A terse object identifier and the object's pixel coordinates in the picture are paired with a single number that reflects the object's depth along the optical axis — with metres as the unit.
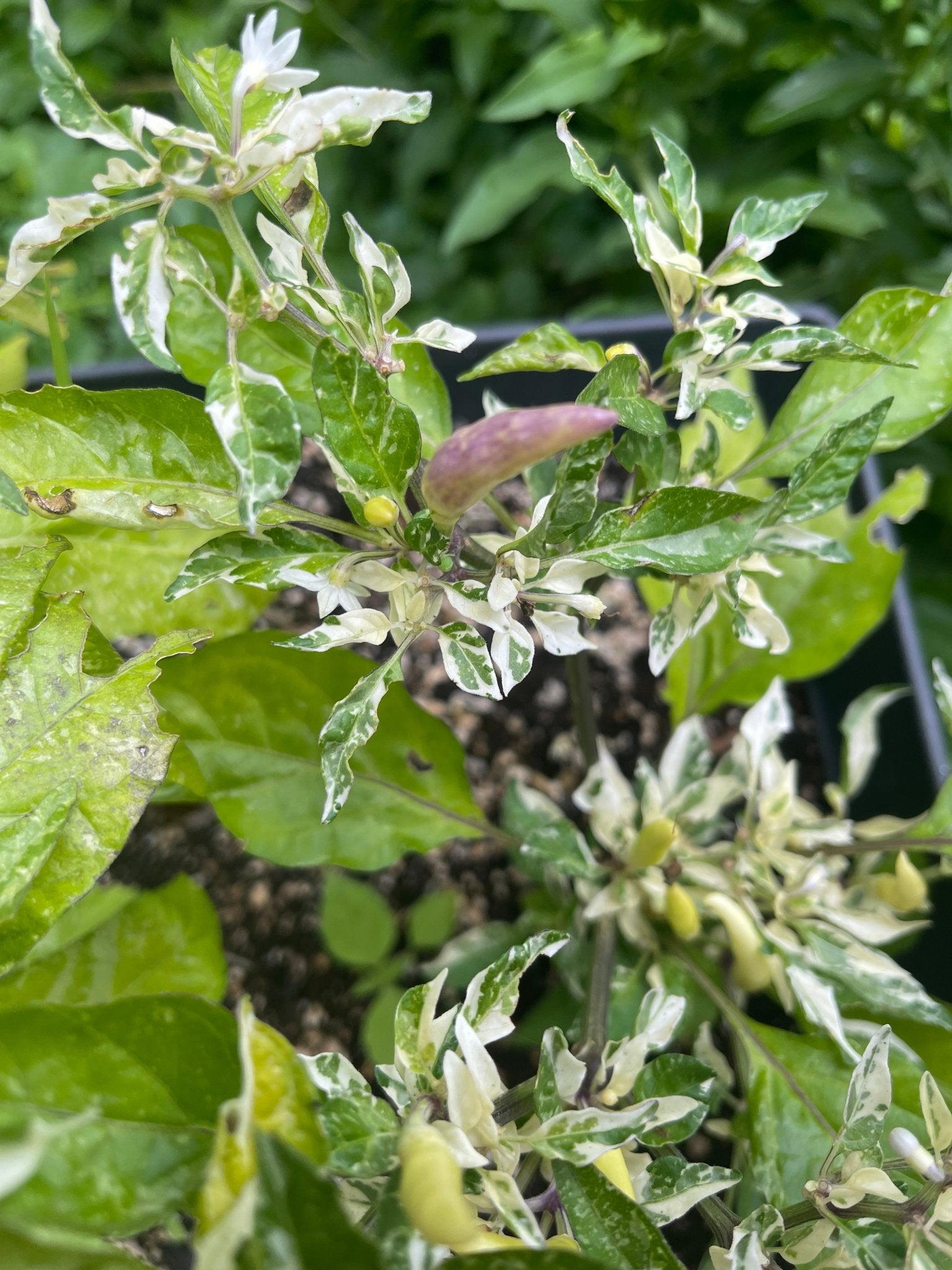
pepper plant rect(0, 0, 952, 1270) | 0.30
